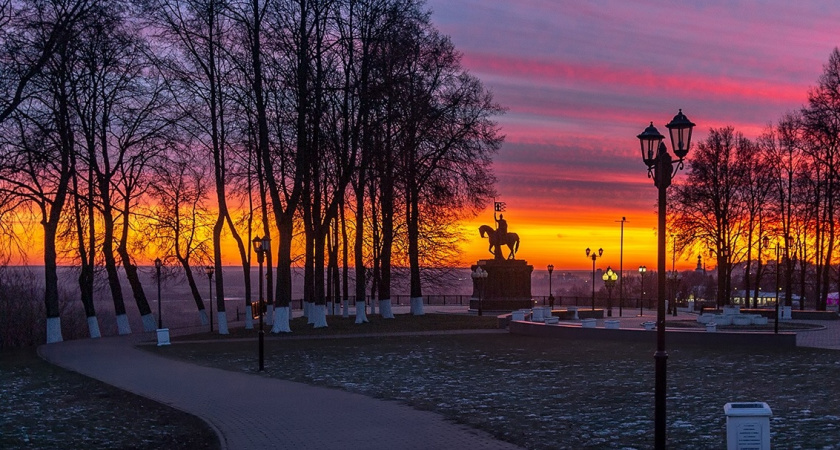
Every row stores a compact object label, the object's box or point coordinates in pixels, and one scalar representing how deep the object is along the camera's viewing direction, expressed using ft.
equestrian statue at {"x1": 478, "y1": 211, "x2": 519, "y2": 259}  177.17
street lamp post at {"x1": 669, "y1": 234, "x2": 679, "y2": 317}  178.44
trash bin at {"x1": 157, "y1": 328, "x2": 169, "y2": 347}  100.27
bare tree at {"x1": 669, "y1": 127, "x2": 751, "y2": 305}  176.35
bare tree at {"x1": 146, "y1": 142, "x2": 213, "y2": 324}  129.49
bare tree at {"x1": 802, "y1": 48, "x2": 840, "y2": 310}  145.07
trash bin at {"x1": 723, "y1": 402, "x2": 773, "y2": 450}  31.91
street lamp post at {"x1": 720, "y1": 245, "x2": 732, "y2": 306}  177.17
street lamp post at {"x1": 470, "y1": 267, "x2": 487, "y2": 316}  160.97
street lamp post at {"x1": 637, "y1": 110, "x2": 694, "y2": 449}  33.68
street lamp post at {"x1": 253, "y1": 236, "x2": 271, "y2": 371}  70.37
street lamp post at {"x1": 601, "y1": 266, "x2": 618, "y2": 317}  180.65
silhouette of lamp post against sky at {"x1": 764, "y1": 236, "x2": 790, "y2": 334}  143.78
